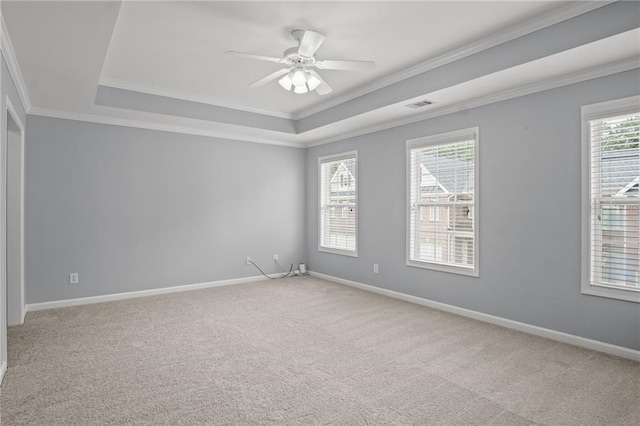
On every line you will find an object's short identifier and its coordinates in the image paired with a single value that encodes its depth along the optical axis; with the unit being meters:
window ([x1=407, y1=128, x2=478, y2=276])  4.25
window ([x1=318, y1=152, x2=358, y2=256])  5.93
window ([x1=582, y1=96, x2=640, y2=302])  3.06
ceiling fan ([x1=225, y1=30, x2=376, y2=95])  2.91
